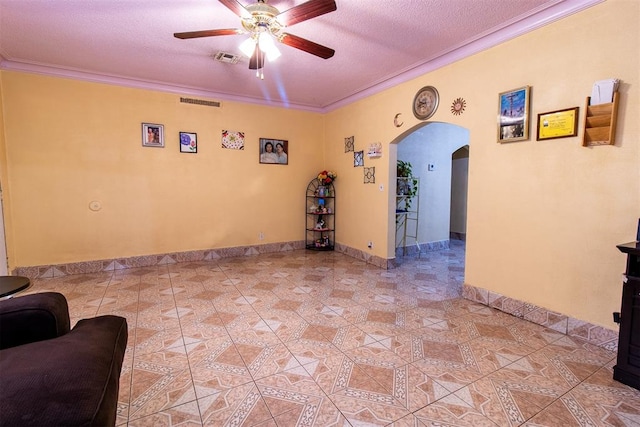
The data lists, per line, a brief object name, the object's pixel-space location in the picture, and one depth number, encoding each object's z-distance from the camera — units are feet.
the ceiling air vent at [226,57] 12.06
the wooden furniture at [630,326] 6.47
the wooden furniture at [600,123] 7.82
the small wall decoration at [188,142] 16.47
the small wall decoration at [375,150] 15.85
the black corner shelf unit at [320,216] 19.93
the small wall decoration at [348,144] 18.03
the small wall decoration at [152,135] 15.58
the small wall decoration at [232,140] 17.58
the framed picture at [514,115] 9.67
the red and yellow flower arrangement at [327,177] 19.34
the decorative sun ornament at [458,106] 11.63
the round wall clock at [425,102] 12.71
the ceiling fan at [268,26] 7.37
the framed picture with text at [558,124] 8.59
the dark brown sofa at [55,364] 2.96
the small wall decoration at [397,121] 14.47
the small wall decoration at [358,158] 17.26
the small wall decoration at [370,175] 16.48
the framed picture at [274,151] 18.80
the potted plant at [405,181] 17.94
